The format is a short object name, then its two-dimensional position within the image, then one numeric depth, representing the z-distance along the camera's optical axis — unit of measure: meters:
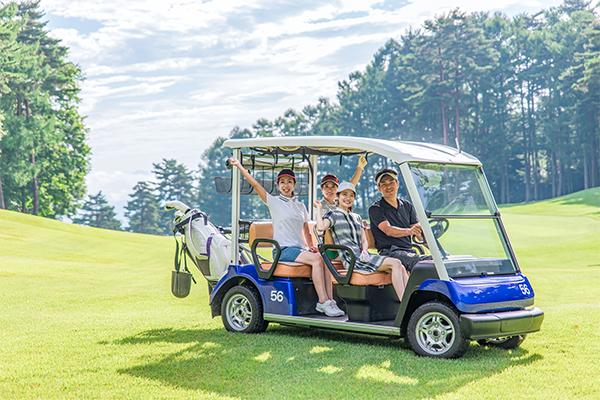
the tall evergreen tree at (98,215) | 81.31
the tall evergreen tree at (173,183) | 85.38
